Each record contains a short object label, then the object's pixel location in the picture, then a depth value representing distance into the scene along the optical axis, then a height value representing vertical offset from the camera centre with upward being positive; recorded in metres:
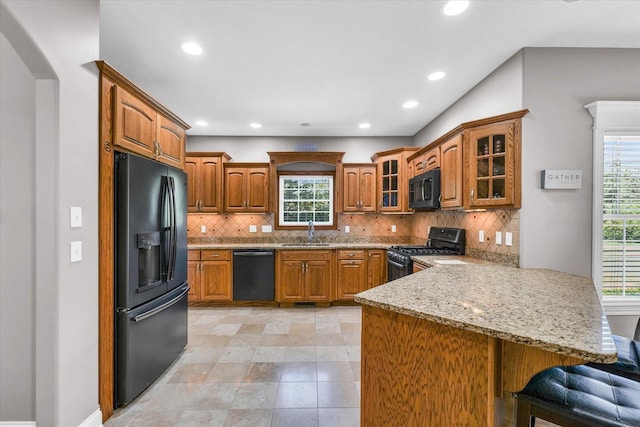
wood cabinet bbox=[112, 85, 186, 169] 1.90 +0.64
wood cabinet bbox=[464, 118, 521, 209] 2.36 +0.44
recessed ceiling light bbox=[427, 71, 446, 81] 2.74 +1.39
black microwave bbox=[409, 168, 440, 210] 3.24 +0.28
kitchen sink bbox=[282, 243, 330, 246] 4.50 -0.56
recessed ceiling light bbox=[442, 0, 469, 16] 1.83 +1.40
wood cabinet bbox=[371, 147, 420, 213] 4.16 +0.52
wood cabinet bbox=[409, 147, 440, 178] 3.29 +0.66
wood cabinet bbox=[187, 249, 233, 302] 4.10 -0.97
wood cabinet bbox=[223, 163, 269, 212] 4.49 +0.39
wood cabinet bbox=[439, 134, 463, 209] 2.79 +0.42
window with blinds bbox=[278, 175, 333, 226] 4.91 +0.20
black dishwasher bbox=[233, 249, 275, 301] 4.13 -0.98
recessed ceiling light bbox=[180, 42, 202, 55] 2.28 +1.39
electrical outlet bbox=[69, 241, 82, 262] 1.57 -0.24
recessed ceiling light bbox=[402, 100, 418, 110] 3.44 +1.38
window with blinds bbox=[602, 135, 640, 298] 2.34 +0.04
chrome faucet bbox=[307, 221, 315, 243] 4.70 -0.36
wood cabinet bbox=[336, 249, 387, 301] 4.21 -0.92
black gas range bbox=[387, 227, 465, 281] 3.26 -0.49
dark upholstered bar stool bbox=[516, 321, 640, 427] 0.96 -0.71
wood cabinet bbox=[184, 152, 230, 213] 4.37 +0.47
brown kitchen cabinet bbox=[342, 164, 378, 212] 4.61 +0.41
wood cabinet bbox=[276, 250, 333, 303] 4.14 -1.00
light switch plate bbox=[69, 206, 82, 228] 1.57 -0.04
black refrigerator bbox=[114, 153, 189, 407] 1.91 -0.47
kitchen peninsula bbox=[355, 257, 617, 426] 1.00 -0.54
